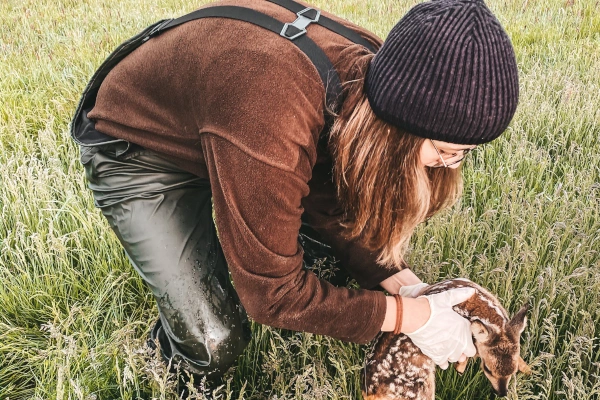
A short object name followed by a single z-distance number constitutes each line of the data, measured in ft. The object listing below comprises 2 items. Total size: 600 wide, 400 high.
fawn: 5.98
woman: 4.80
